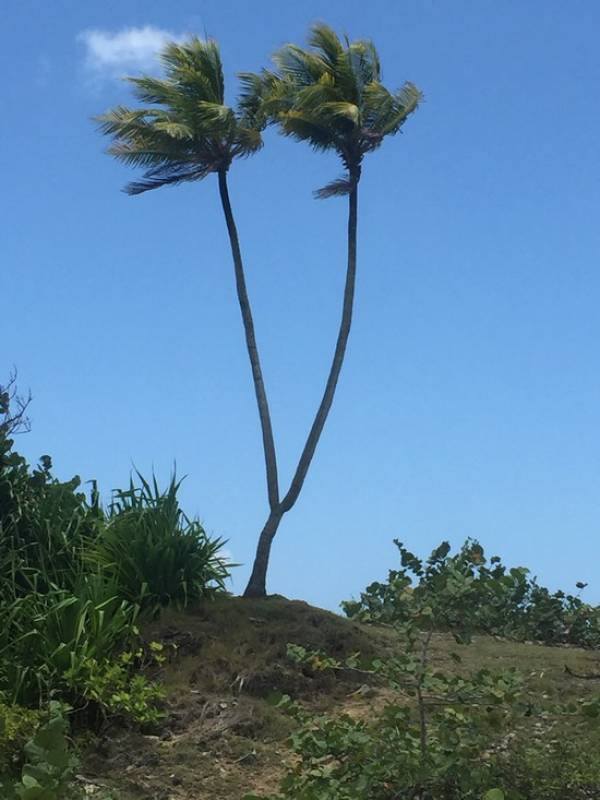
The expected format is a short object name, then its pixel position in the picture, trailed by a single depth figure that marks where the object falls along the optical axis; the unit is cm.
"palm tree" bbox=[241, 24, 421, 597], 1572
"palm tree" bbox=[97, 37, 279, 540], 1564
